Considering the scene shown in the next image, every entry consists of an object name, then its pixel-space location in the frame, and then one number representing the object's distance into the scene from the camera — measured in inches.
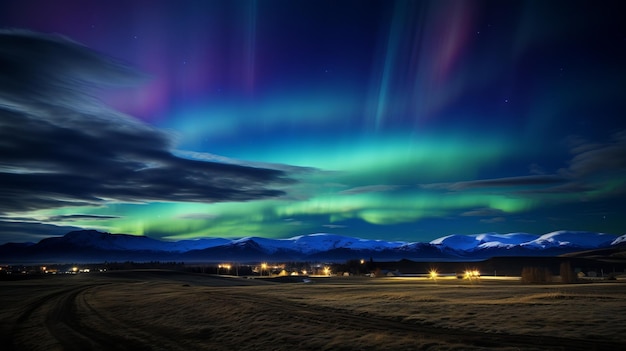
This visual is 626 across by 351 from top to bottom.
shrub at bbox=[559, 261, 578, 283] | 4197.8
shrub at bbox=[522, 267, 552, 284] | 3990.4
